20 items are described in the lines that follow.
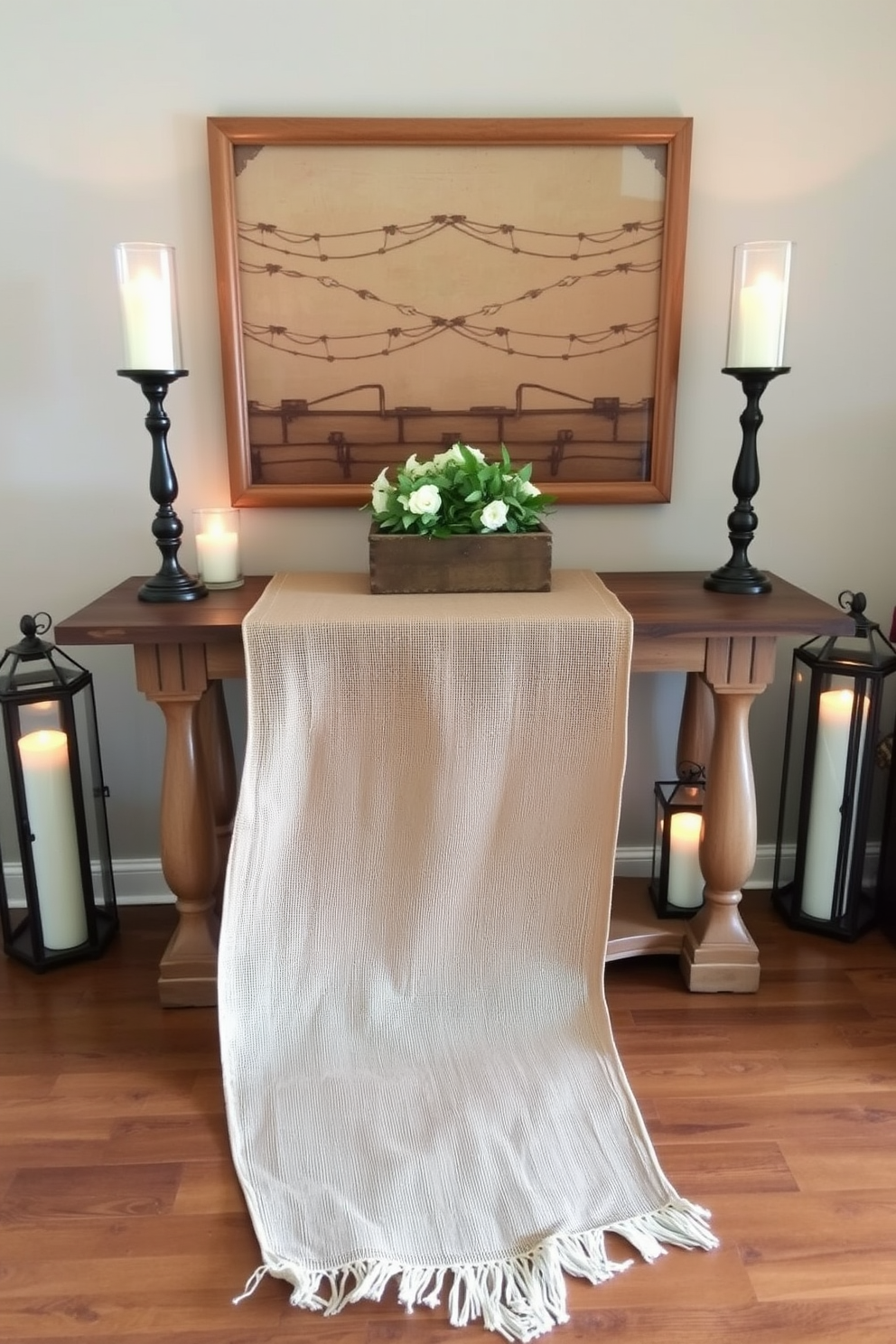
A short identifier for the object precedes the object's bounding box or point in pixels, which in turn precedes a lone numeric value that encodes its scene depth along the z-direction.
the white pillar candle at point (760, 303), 1.70
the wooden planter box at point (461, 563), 1.70
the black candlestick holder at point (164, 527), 1.72
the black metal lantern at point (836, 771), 1.92
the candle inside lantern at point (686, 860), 1.98
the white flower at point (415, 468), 1.74
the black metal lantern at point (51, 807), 1.85
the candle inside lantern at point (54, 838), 1.86
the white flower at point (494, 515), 1.67
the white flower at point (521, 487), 1.73
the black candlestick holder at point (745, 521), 1.77
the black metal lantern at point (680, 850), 1.98
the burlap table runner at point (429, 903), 1.46
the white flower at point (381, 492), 1.73
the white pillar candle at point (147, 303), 1.64
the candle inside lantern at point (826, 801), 1.95
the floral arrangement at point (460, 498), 1.69
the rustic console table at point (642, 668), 1.65
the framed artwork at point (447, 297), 1.85
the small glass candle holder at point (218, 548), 1.87
